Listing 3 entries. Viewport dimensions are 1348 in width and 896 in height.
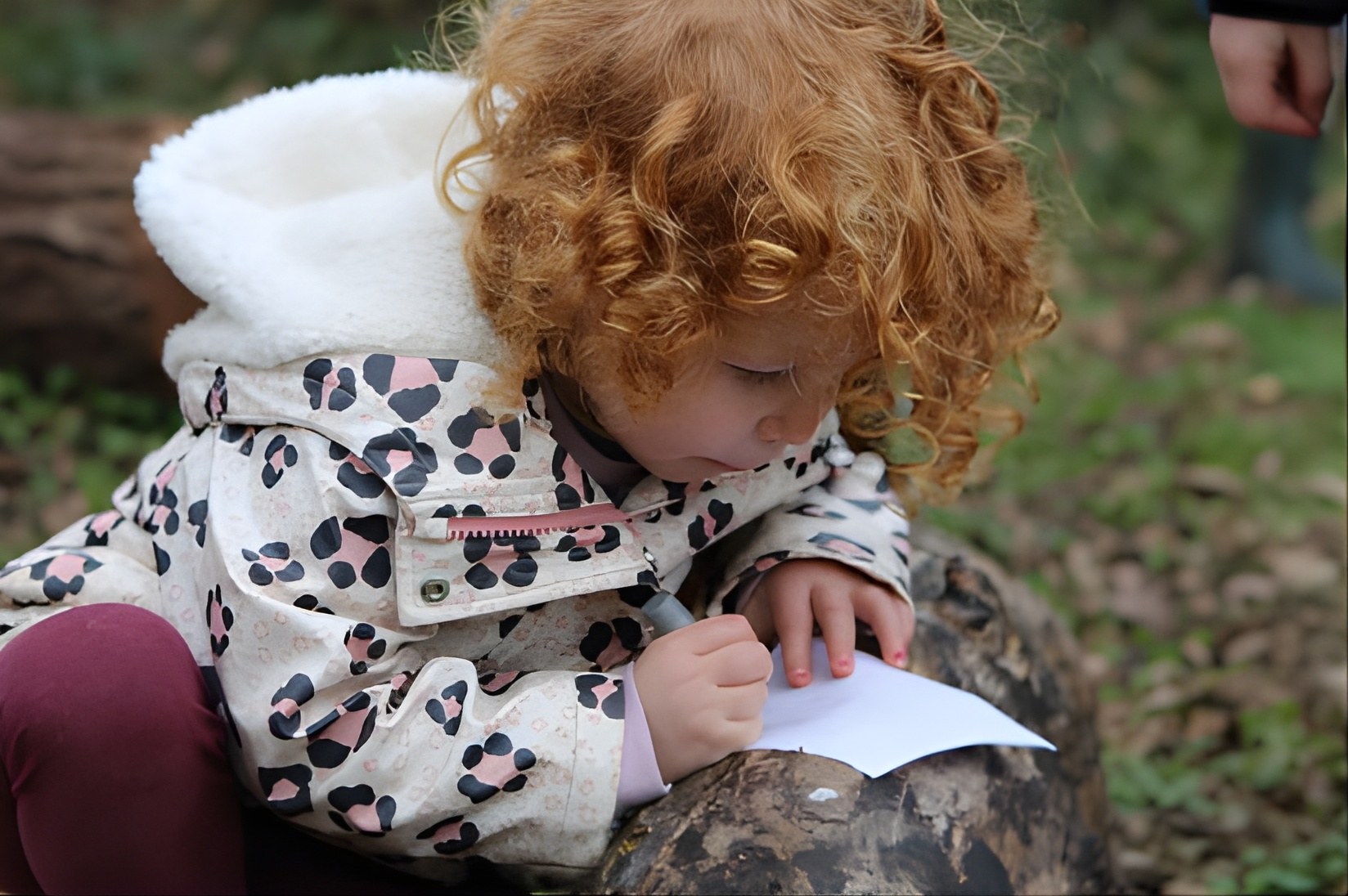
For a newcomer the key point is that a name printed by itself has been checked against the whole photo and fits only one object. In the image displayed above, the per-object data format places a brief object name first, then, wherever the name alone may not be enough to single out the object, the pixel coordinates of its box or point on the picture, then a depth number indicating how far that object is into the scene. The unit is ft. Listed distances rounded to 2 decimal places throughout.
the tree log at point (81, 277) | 8.57
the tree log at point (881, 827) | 5.29
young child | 5.21
